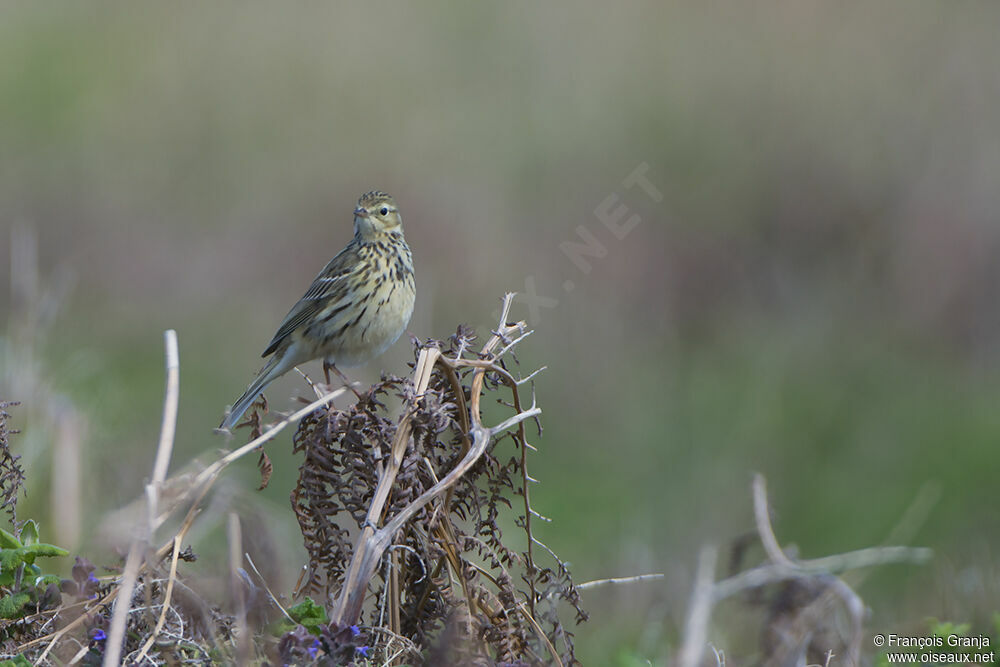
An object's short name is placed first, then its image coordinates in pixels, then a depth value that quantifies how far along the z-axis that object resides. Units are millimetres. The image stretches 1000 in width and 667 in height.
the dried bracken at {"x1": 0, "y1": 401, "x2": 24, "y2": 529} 5953
